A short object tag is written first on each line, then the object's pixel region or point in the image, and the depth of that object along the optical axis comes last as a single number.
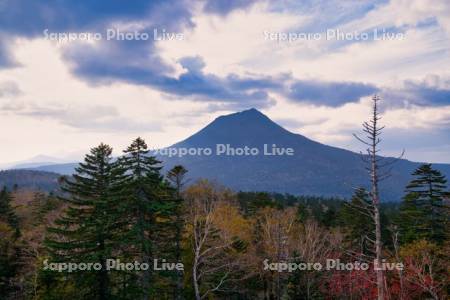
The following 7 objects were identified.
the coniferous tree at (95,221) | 26.94
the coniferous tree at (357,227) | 48.12
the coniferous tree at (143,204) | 26.58
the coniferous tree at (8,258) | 37.59
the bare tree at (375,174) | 13.61
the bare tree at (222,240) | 34.38
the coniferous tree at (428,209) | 37.06
